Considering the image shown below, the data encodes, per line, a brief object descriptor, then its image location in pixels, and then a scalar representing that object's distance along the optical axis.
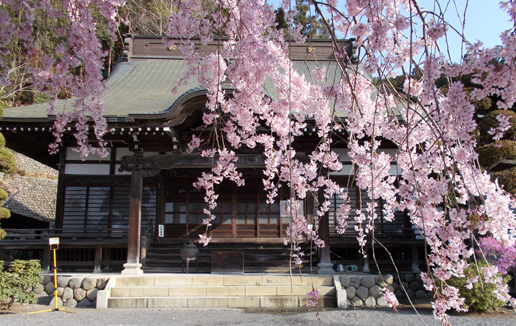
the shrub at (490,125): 7.85
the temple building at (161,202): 8.12
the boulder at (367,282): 7.63
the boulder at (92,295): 7.55
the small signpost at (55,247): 7.09
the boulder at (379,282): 7.66
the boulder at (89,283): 7.66
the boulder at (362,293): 7.58
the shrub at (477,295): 6.66
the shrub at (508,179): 6.95
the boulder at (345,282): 7.64
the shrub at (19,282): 6.88
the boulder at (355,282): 7.64
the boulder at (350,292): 7.56
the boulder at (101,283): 7.62
